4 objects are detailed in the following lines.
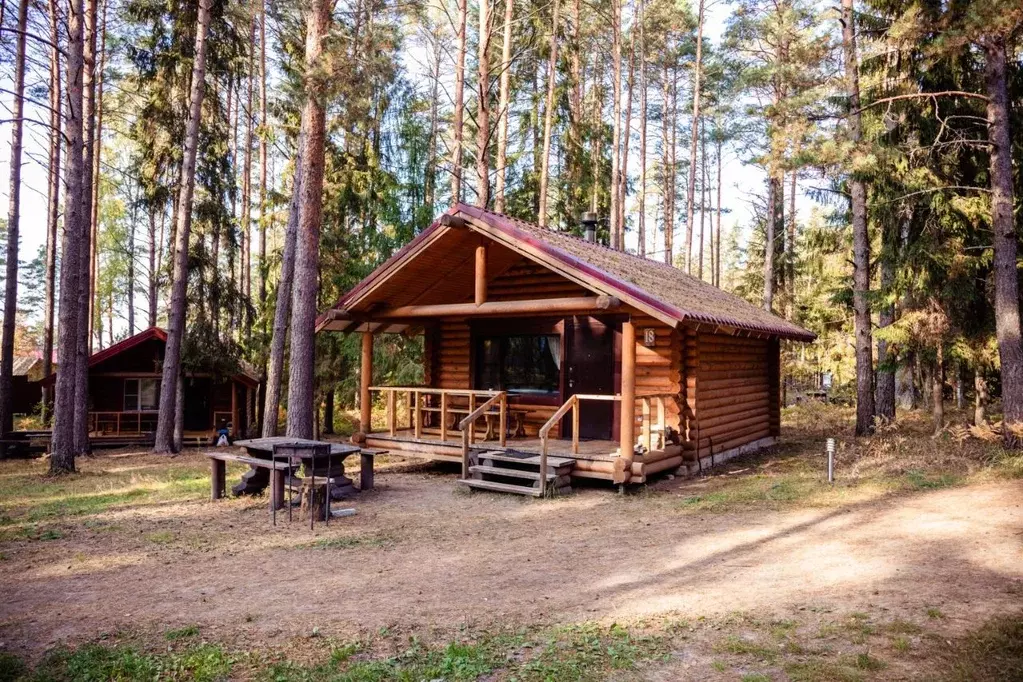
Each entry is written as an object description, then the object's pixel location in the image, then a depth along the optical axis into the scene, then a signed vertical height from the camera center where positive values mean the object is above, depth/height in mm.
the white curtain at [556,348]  12867 +558
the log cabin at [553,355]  10305 +439
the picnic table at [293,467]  9273 -1320
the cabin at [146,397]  20734 -685
